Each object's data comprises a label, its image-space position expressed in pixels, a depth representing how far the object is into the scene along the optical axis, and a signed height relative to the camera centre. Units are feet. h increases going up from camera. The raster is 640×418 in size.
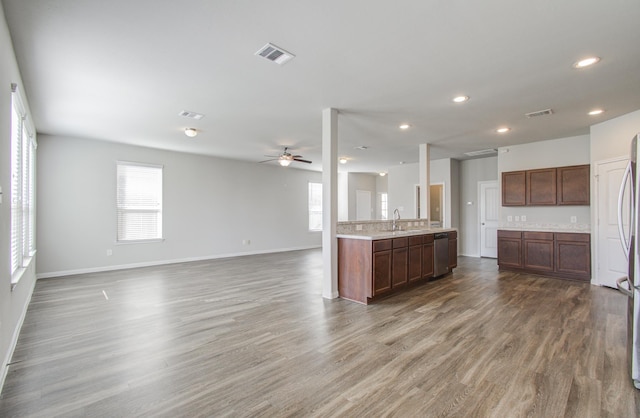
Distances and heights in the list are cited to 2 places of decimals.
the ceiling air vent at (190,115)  14.56 +4.83
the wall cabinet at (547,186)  18.13 +1.62
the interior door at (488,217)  25.07 -0.46
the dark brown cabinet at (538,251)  18.58 -2.49
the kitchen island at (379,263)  13.34 -2.49
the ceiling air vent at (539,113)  14.16 +4.75
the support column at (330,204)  14.11 +0.36
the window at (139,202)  21.39 +0.75
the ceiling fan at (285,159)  21.31 +3.76
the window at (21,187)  10.21 +0.98
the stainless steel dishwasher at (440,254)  17.60 -2.53
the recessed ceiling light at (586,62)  9.41 +4.77
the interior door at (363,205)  37.40 +0.86
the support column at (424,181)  20.47 +2.08
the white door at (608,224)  15.39 -0.65
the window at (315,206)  33.78 +0.59
